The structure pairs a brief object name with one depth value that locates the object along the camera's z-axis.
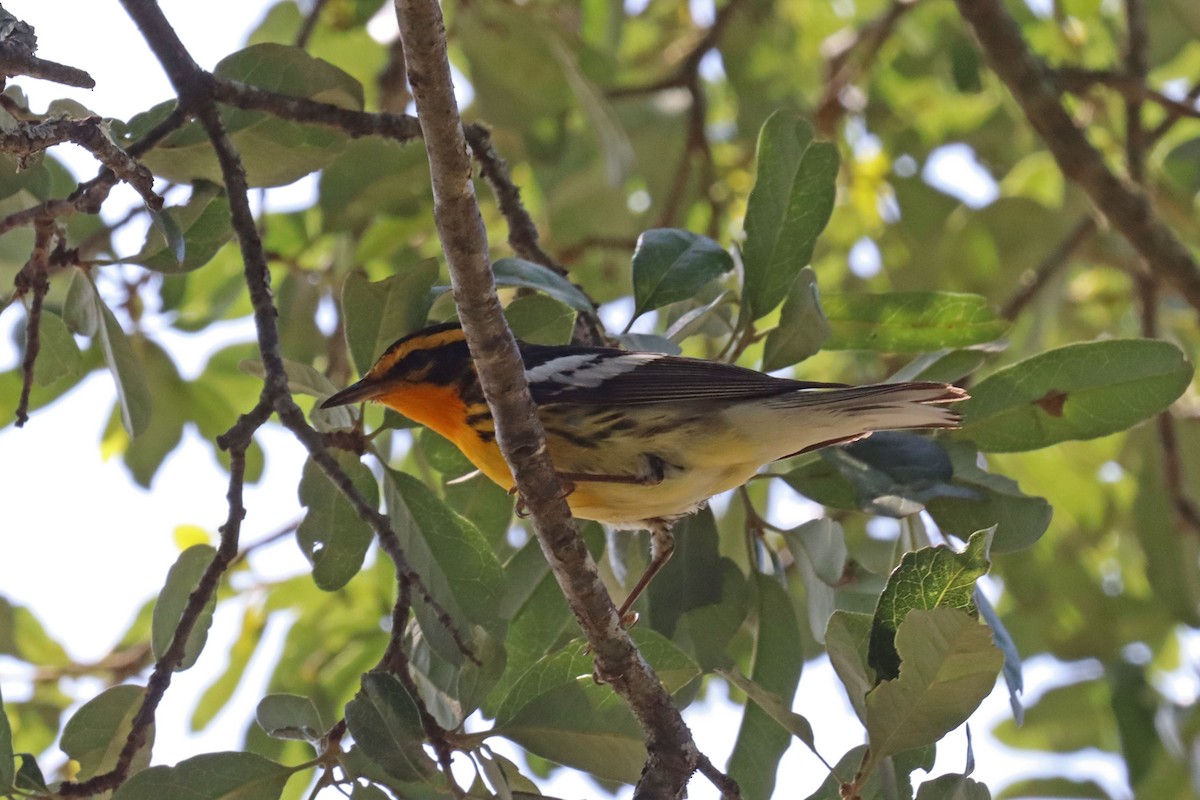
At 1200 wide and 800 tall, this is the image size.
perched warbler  6.34
